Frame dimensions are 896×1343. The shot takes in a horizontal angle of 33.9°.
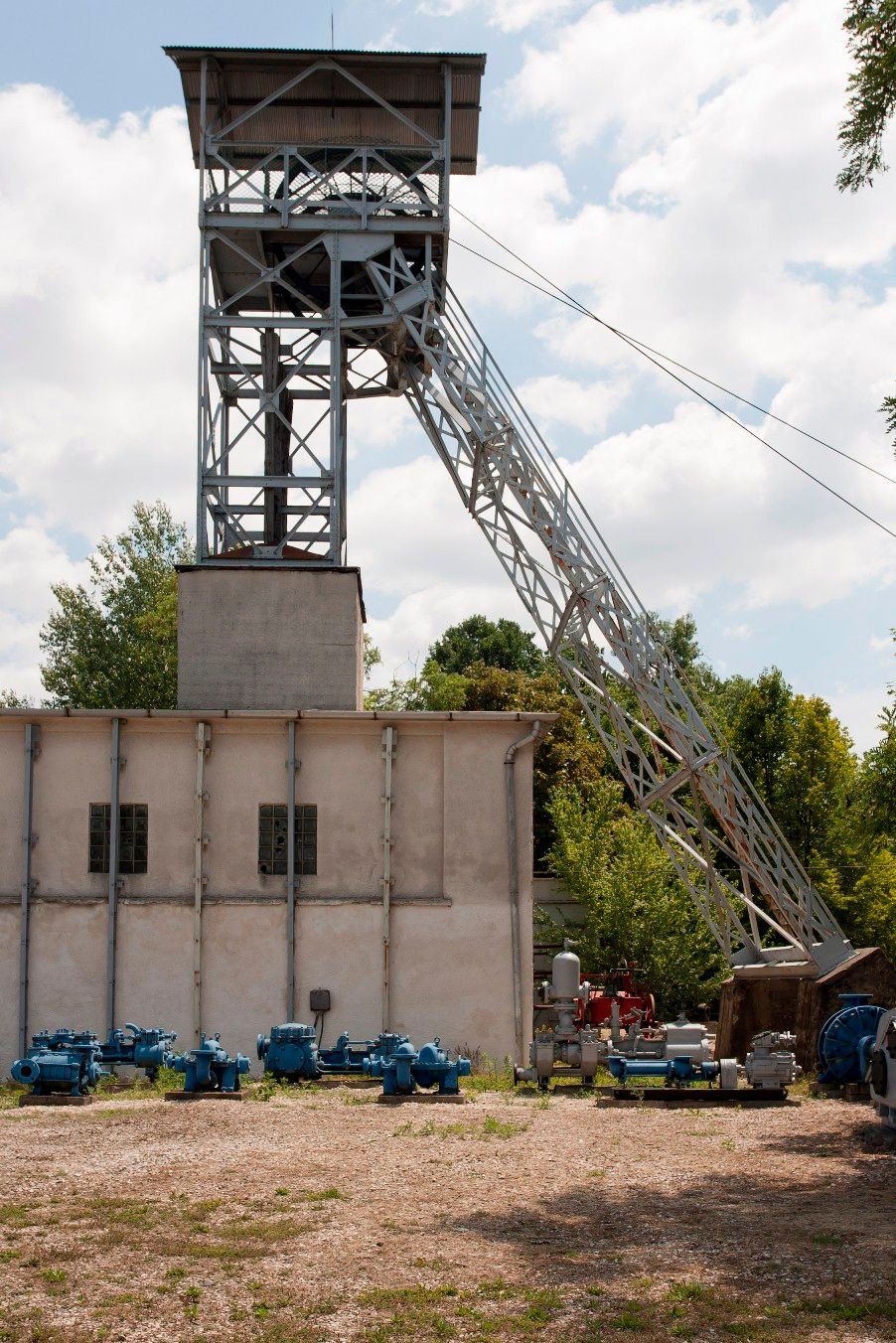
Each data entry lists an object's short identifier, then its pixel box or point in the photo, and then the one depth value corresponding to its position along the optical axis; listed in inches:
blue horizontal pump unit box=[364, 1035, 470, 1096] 714.2
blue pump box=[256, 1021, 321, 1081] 786.2
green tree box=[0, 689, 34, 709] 2309.3
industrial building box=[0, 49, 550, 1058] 906.7
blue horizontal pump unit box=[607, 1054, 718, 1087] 749.9
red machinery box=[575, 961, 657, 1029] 1184.2
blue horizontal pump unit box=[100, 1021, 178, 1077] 799.7
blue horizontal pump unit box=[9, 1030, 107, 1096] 720.3
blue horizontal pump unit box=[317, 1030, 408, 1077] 804.6
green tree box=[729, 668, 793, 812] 1841.8
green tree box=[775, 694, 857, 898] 1706.4
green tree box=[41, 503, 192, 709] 2039.9
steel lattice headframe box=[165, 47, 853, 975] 966.4
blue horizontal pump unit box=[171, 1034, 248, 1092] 721.6
